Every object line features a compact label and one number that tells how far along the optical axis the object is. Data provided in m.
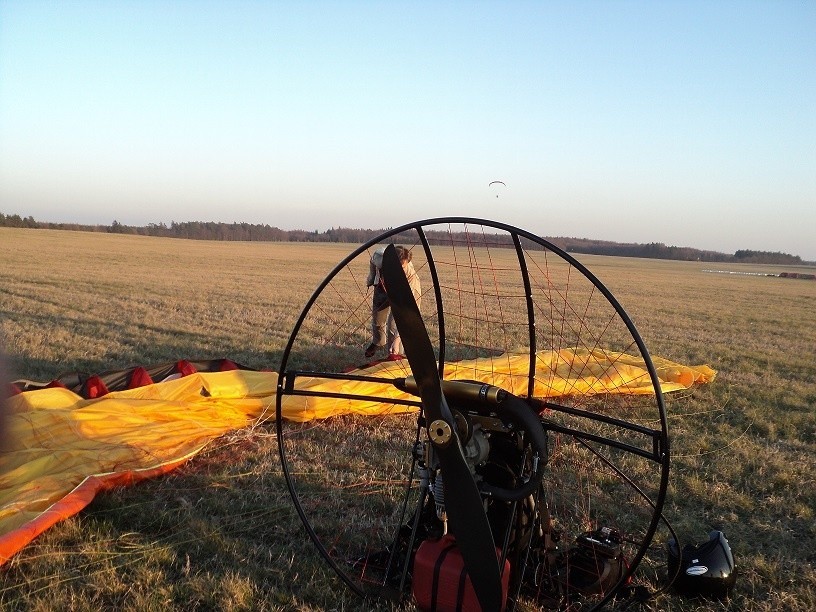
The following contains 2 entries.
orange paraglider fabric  4.16
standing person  8.89
